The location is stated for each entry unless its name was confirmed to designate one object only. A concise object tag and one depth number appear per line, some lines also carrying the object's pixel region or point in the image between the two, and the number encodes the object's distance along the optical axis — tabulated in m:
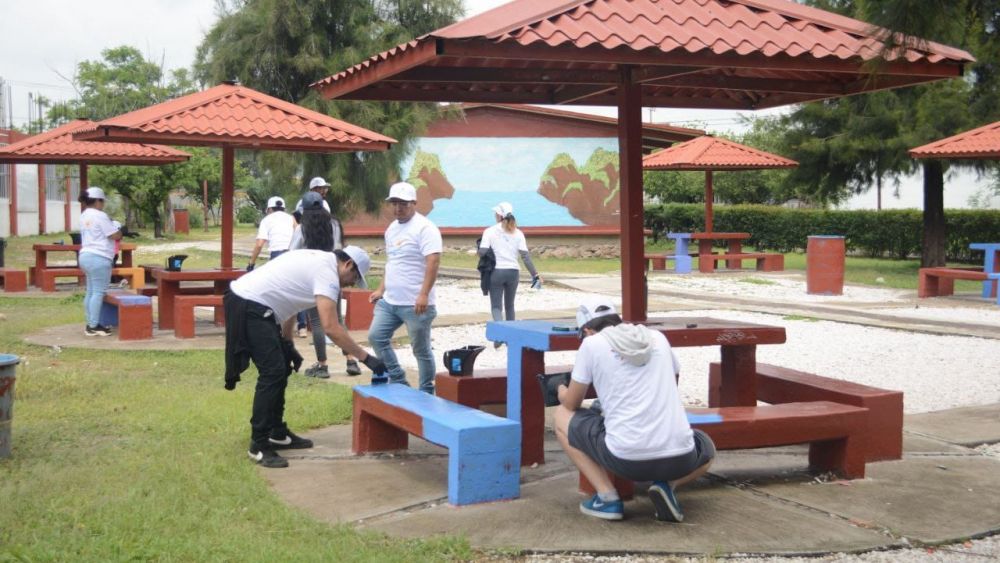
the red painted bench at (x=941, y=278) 18.88
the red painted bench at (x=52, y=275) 19.67
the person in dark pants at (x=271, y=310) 6.50
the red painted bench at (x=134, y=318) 12.34
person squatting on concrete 5.38
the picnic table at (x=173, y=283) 12.90
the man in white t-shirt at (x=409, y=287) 8.02
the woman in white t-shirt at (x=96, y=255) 12.55
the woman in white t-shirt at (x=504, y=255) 12.34
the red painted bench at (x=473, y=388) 7.39
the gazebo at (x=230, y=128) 12.15
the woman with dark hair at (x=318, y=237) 6.79
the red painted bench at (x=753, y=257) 26.31
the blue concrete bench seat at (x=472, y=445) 5.66
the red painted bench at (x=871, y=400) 6.74
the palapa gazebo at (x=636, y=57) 5.72
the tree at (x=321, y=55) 24.05
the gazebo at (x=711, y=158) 25.66
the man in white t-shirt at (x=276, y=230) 12.18
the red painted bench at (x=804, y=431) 6.03
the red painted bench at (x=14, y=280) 19.44
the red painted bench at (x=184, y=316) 12.58
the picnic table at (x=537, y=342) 6.28
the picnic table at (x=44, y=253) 20.17
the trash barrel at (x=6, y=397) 6.51
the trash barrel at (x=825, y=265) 19.53
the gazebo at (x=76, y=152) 18.69
